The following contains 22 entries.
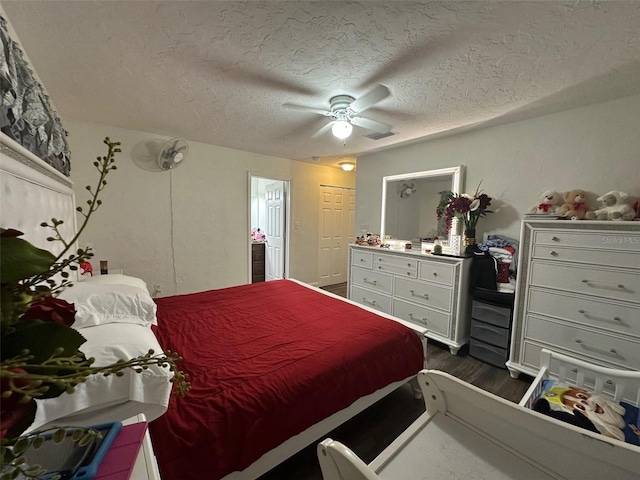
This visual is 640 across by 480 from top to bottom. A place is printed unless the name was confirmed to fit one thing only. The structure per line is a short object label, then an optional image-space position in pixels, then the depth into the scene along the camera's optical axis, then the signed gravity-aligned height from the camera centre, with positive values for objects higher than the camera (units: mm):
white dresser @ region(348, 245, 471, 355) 2594 -778
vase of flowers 2652 +102
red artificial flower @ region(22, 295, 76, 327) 416 -162
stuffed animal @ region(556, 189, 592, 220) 2119 +130
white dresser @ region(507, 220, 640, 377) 1761 -529
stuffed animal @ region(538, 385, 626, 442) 1104 -852
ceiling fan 1770 +824
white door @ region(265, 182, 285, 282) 4578 -267
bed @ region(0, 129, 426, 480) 954 -758
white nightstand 634 -634
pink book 567 -563
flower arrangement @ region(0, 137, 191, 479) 321 -187
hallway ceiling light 4182 +835
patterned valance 1108 +526
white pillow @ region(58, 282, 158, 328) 1229 -470
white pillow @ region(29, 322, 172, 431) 833 -618
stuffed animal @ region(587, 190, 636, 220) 1848 +101
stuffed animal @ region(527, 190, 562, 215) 2270 +161
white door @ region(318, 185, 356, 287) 4910 -287
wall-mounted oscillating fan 2873 +686
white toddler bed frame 688 -689
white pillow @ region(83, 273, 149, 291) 1696 -454
